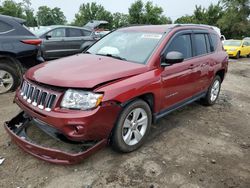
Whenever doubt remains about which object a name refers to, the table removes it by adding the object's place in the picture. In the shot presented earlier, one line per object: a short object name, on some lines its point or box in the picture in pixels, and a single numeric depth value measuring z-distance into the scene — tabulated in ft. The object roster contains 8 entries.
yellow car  43.19
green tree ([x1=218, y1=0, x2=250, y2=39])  93.43
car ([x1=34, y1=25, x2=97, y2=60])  22.34
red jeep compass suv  7.04
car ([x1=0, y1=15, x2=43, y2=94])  13.62
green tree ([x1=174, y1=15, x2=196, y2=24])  100.10
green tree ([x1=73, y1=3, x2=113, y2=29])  115.56
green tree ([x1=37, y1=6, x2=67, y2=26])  159.54
